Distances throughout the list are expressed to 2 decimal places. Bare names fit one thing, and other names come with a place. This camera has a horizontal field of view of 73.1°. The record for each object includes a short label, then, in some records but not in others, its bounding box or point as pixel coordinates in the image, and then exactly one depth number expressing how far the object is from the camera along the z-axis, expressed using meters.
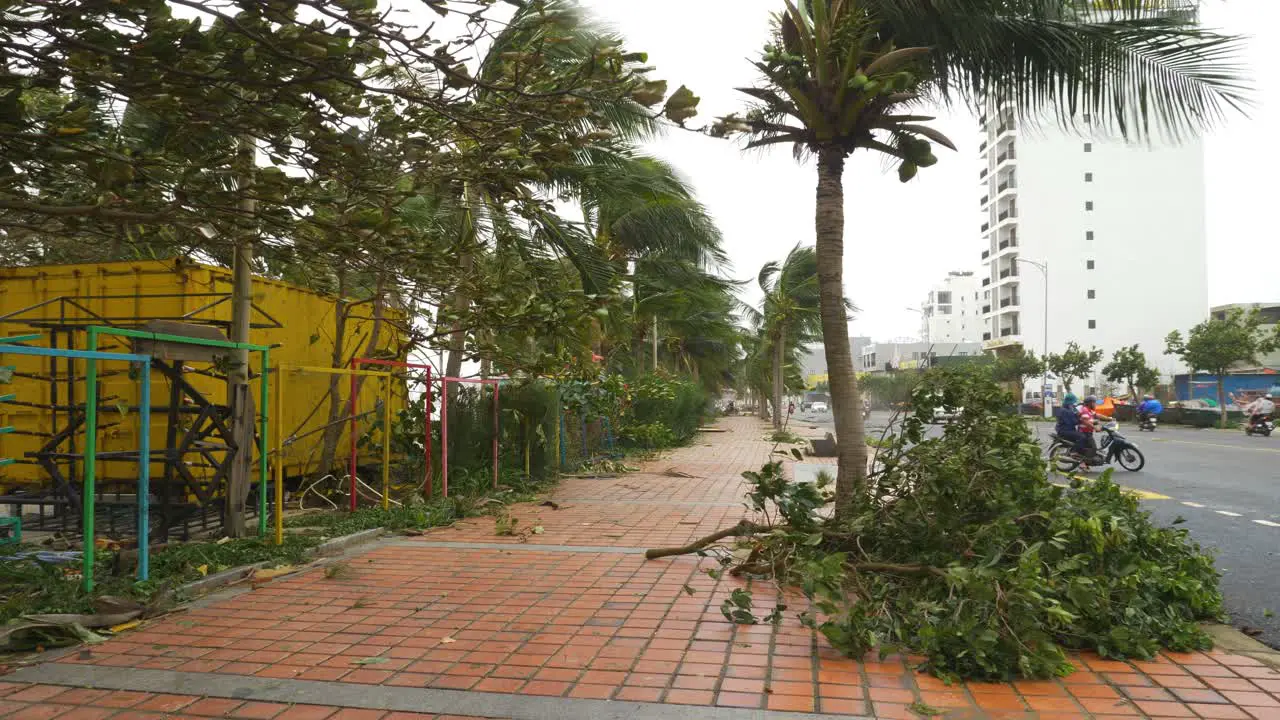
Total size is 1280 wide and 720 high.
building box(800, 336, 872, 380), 111.50
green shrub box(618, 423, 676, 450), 18.48
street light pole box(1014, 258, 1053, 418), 45.44
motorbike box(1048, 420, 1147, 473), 14.41
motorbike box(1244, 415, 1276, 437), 25.92
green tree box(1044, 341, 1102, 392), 50.38
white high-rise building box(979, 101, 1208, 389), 65.69
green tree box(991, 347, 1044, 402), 52.22
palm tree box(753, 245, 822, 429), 28.39
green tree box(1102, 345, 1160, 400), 45.56
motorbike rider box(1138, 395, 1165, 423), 27.72
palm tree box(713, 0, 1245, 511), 6.17
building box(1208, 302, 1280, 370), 57.50
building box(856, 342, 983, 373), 85.38
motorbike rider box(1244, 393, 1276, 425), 25.92
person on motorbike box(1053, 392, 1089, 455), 14.74
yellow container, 7.82
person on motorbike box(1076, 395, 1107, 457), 14.72
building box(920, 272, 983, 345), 105.56
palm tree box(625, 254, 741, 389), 21.91
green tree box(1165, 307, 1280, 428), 34.84
